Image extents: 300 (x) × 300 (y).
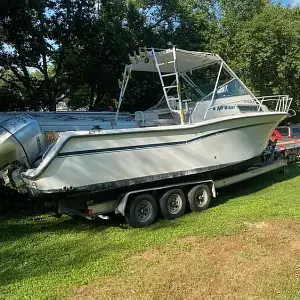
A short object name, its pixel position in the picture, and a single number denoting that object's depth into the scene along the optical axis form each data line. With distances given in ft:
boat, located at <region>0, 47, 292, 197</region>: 19.67
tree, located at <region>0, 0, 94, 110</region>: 43.68
